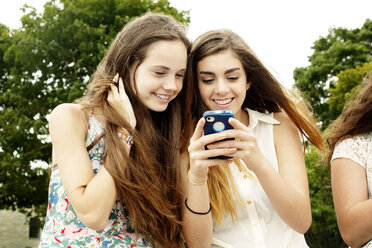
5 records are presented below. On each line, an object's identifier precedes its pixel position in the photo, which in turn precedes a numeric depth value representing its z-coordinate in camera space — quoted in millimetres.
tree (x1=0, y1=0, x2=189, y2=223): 15992
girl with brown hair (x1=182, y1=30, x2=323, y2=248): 2789
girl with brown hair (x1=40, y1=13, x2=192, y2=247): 2787
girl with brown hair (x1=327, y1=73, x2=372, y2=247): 3172
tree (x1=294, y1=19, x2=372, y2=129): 22891
